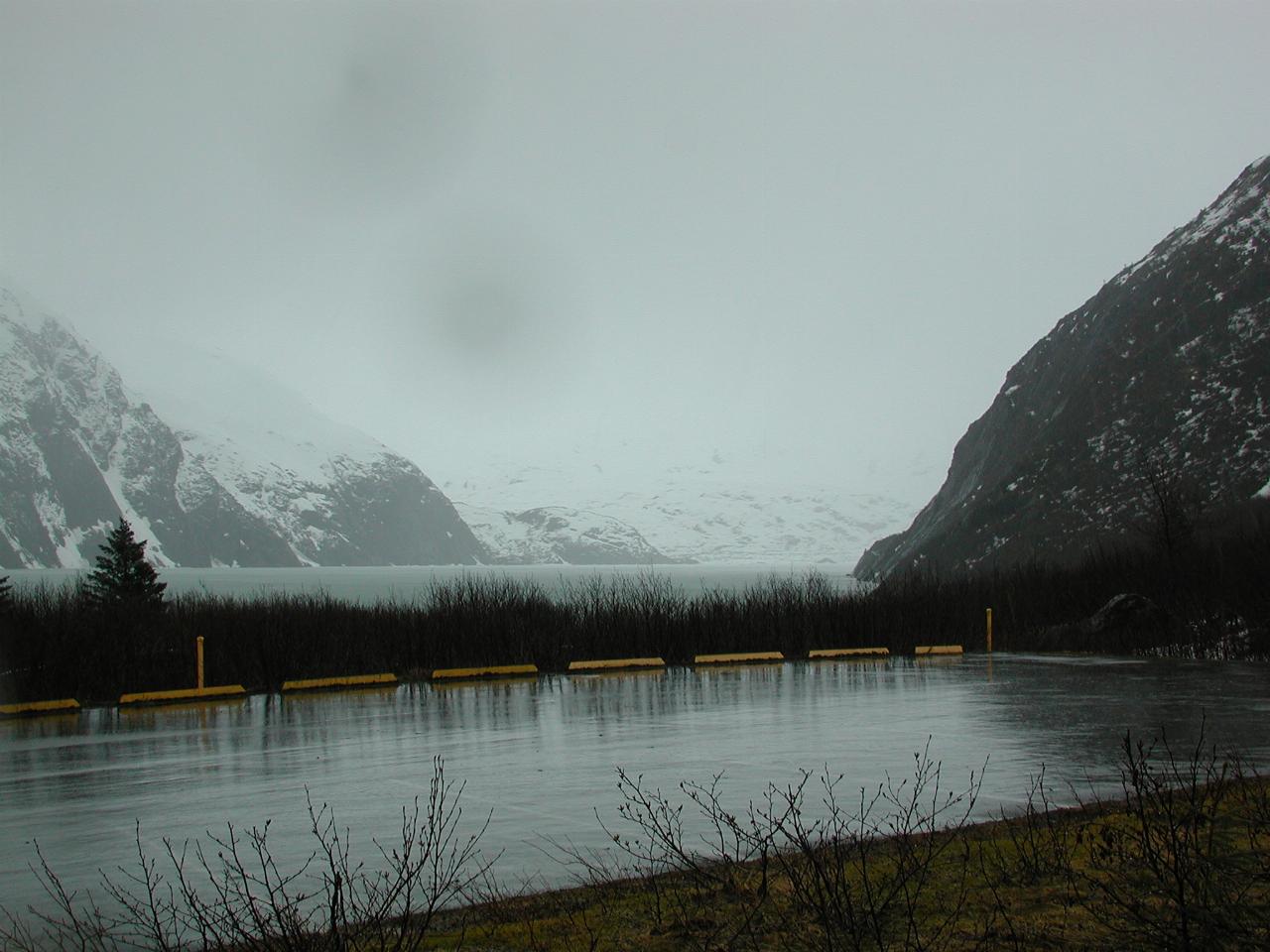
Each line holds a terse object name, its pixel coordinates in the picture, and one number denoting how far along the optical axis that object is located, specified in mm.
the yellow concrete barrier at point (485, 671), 22391
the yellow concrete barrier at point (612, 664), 24141
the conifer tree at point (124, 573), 36875
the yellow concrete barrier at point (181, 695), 19250
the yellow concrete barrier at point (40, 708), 18030
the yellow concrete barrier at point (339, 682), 20859
